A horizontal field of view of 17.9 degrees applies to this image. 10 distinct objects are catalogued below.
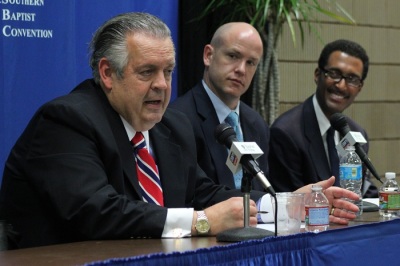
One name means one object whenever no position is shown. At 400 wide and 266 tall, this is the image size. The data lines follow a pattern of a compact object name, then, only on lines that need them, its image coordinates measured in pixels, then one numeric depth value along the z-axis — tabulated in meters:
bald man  6.47
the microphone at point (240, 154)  4.11
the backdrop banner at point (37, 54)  6.15
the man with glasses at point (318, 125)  7.08
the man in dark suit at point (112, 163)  4.43
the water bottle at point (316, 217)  4.68
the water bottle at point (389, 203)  5.36
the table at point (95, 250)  3.67
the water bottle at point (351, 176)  5.67
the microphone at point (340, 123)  5.84
